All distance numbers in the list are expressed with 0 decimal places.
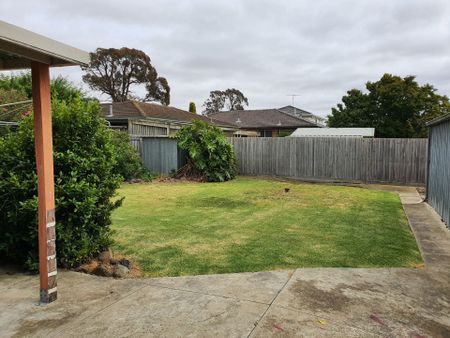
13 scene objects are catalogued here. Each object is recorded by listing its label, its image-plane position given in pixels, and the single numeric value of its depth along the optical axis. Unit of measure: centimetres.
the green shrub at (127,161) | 1466
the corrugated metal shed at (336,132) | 2203
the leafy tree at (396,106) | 2666
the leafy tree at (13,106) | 970
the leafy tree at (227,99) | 6462
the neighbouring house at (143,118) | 1952
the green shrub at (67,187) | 419
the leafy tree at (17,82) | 1561
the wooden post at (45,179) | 333
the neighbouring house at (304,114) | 4756
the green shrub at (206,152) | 1498
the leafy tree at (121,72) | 4222
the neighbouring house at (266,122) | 3562
